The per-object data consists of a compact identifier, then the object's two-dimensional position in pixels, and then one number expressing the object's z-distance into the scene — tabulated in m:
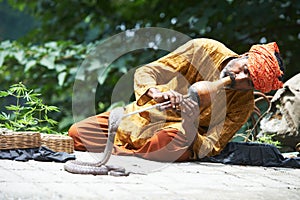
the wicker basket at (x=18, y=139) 5.61
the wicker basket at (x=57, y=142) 5.97
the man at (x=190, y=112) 5.82
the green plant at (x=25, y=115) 6.15
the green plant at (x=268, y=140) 7.35
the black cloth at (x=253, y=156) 6.25
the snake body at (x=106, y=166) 4.92
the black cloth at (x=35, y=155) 5.46
